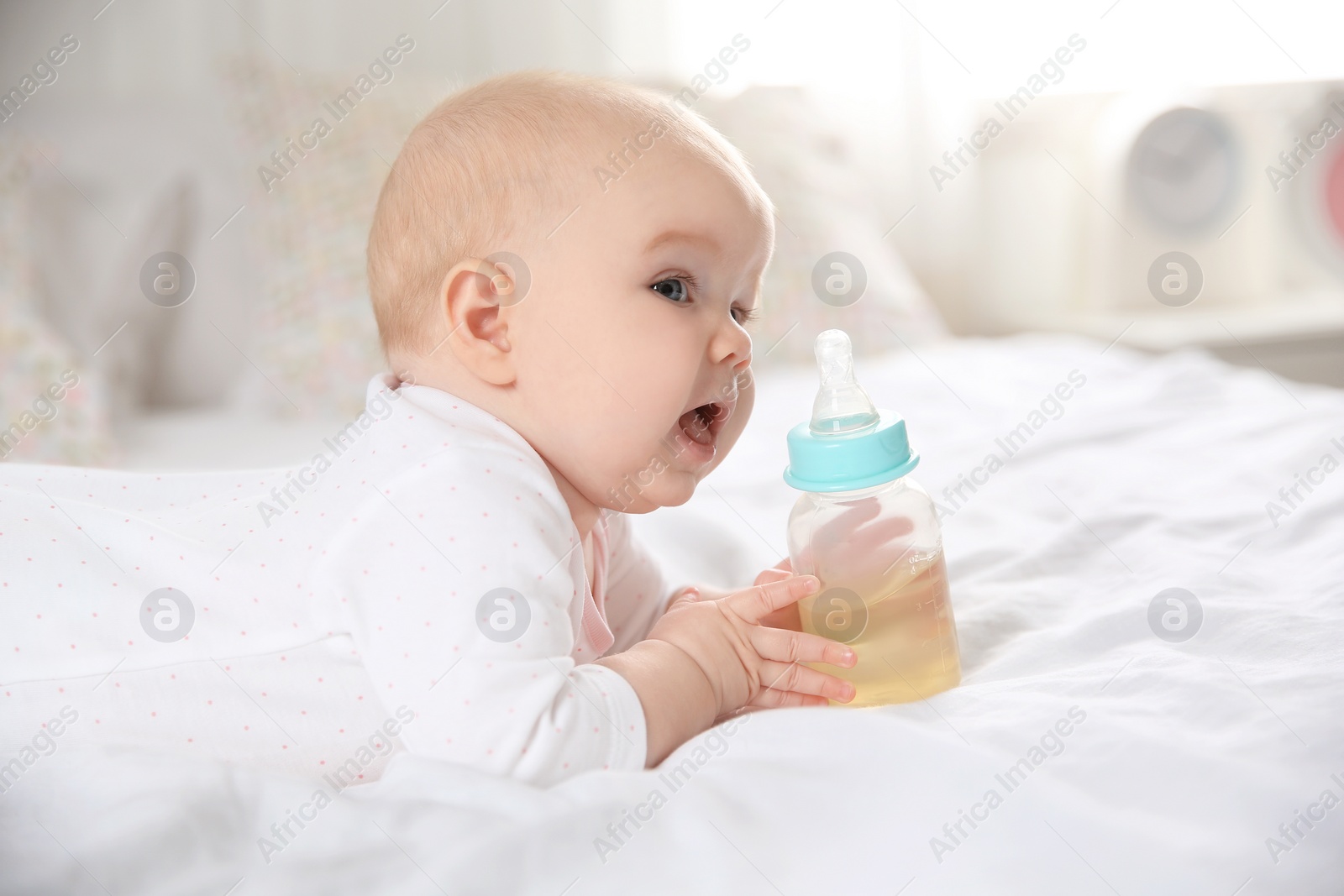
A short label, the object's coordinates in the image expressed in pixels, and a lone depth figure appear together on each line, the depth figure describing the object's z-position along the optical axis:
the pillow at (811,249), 1.83
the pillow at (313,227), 1.66
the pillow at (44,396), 1.42
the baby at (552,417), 0.65
